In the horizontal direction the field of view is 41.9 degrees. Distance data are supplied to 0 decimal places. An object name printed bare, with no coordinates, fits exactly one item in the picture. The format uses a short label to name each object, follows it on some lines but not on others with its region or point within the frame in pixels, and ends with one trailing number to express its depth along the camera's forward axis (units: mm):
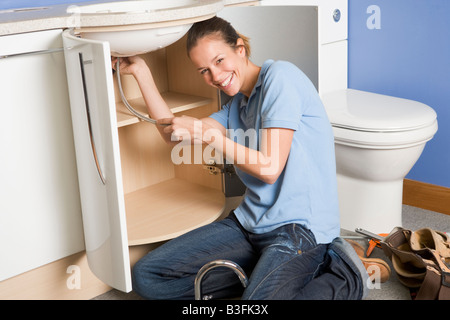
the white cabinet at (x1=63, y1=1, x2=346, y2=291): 1291
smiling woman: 1415
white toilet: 1850
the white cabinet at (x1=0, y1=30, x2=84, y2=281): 1355
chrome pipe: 1267
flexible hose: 1516
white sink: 1307
